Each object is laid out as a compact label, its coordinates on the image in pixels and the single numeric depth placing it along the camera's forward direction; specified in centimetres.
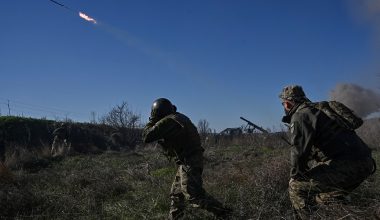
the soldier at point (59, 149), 2309
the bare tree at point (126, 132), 3601
